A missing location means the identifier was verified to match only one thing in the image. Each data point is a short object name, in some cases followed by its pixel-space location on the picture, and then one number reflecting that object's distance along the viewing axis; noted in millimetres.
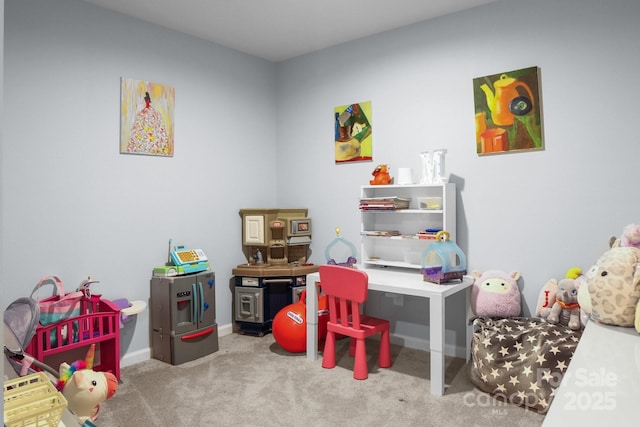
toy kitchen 3783
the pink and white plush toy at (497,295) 2891
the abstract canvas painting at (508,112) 2924
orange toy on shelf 3515
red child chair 2865
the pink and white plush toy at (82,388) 1928
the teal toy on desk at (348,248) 3520
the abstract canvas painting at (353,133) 3750
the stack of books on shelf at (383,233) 3441
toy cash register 3326
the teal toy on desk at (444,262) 2903
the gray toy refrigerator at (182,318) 3221
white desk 2648
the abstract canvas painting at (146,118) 3240
